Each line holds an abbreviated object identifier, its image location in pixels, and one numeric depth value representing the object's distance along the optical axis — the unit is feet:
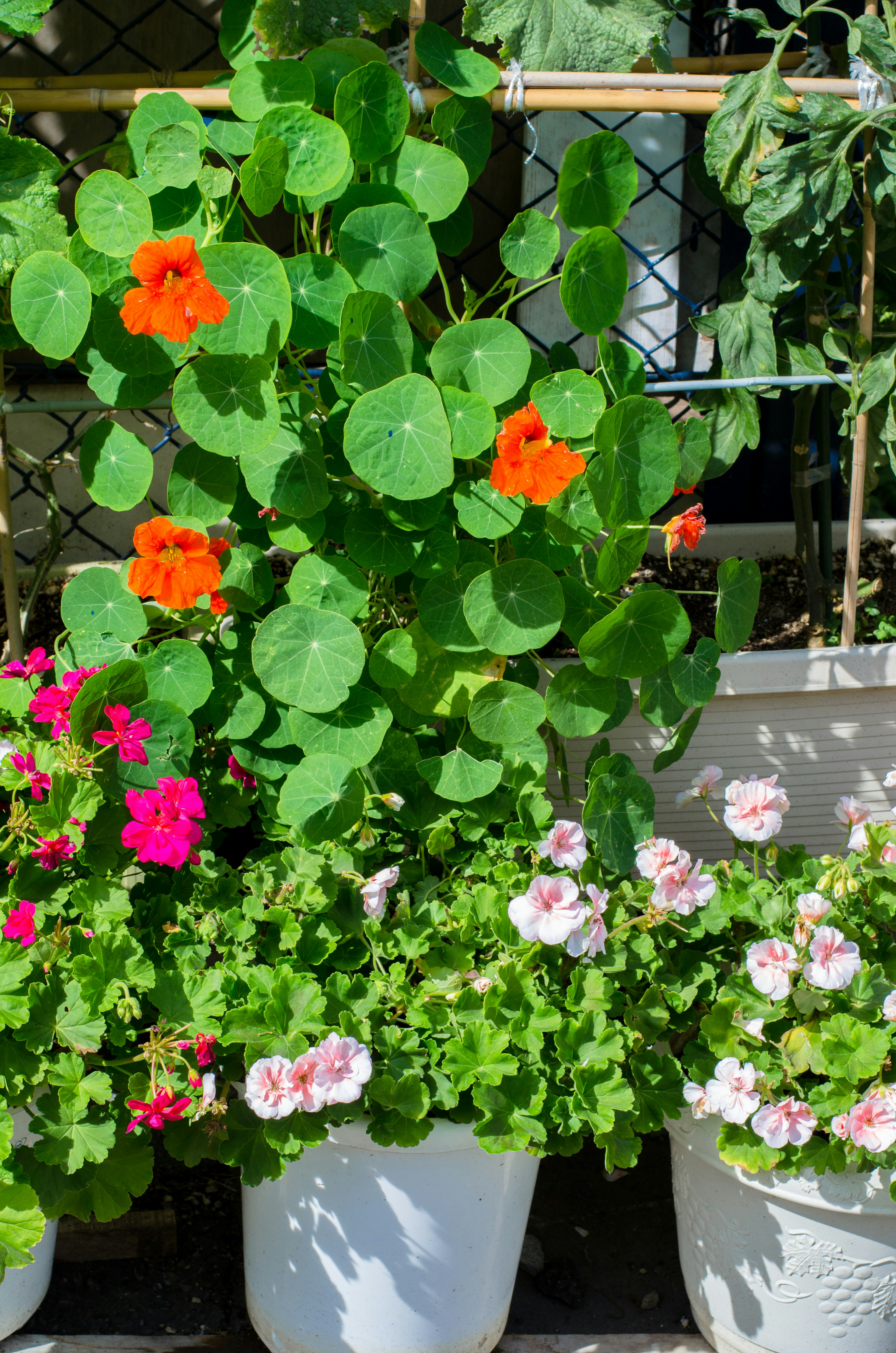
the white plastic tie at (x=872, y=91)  6.45
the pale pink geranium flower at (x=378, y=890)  6.02
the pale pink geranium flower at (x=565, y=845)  6.07
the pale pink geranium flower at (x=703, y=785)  6.44
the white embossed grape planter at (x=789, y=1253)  6.02
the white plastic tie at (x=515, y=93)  6.31
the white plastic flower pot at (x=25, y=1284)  6.06
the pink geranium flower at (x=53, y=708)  6.00
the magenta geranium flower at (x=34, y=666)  6.16
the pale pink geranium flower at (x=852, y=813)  6.34
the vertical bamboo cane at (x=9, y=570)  6.48
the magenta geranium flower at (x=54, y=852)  5.91
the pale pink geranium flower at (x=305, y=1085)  5.75
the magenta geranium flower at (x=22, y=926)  5.86
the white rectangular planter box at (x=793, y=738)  6.76
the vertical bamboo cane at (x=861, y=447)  6.62
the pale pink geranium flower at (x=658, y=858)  6.10
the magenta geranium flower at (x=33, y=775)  5.95
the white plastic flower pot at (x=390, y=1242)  6.01
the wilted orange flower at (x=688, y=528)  6.13
